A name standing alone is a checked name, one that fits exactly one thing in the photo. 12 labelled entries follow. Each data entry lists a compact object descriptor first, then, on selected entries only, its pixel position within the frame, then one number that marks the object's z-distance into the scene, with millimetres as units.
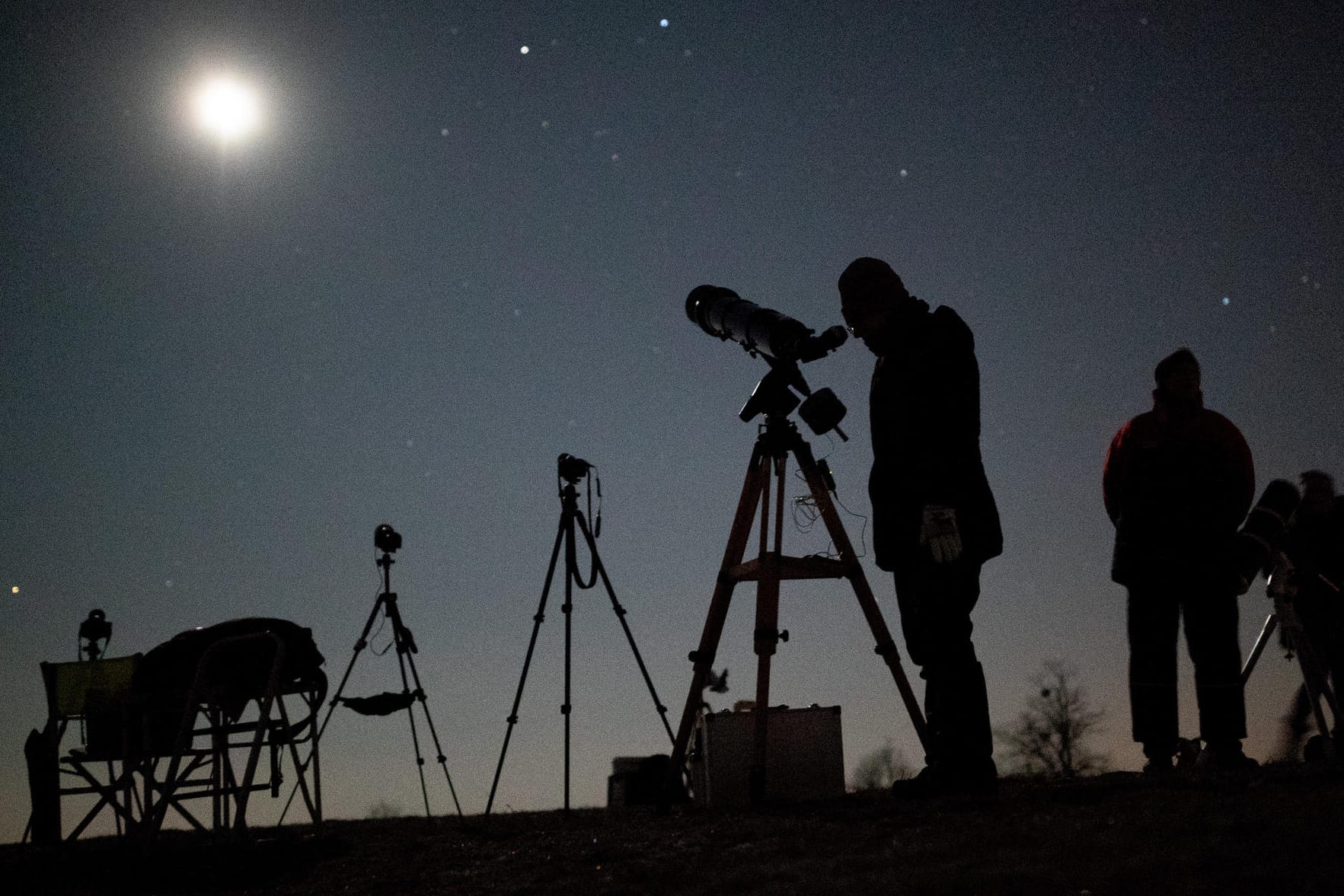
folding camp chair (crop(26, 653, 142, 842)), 5977
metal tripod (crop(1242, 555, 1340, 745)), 4312
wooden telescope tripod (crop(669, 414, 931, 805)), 5066
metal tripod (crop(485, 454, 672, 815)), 6715
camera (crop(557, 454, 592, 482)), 7008
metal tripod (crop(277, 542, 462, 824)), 7742
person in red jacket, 4875
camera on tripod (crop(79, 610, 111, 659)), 8969
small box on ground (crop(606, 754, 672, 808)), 6602
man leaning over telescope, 4133
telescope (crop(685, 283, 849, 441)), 4988
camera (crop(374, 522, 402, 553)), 8125
